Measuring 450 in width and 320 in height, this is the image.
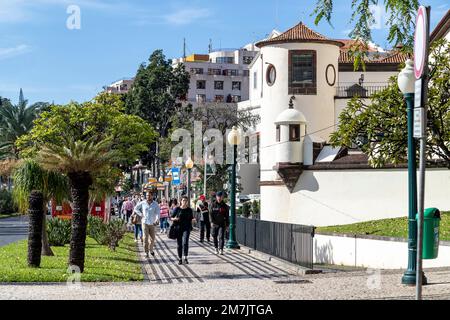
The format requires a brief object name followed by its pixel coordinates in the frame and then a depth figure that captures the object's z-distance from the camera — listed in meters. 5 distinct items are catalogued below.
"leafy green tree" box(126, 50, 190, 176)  79.88
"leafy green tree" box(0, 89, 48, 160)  65.44
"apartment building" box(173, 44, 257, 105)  124.62
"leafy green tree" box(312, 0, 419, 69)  12.74
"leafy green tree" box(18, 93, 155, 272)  43.44
